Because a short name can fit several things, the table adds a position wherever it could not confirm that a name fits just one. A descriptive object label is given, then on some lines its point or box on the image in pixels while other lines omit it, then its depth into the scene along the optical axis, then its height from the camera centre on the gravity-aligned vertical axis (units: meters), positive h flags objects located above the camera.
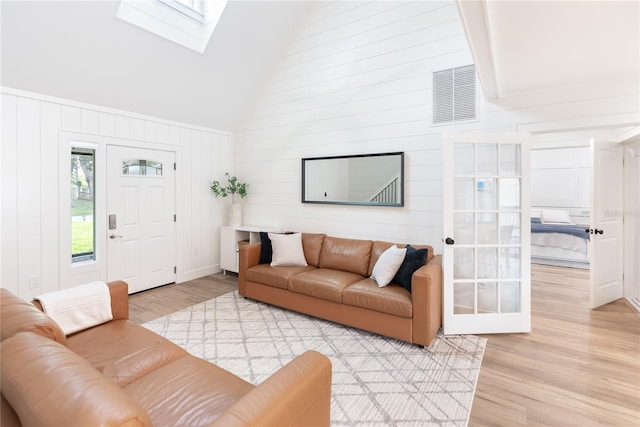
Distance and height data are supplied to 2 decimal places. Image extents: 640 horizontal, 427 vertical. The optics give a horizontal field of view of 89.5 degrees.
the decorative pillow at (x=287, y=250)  3.92 -0.46
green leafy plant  5.21 +0.40
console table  5.05 -0.45
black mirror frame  3.86 +0.37
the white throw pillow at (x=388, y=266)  3.18 -0.53
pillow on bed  6.68 -0.10
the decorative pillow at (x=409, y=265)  3.03 -0.51
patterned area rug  2.04 -1.20
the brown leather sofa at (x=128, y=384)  0.90 -0.66
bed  5.74 -0.59
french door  3.05 -0.21
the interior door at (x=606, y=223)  3.68 -0.13
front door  4.09 -0.05
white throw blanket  1.99 -0.60
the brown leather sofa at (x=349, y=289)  2.79 -0.76
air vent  3.50 +1.31
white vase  5.29 -0.04
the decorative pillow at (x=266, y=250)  4.06 -0.47
